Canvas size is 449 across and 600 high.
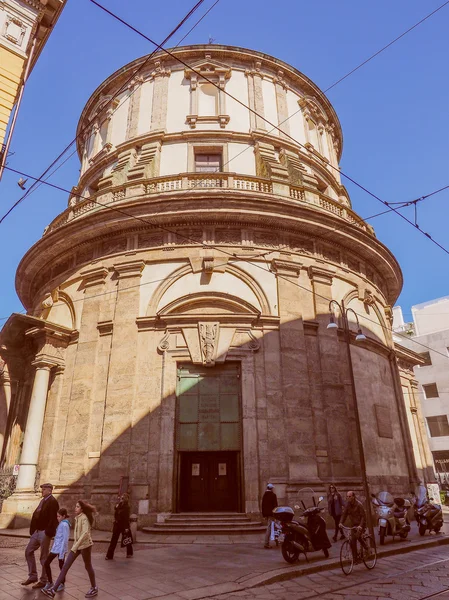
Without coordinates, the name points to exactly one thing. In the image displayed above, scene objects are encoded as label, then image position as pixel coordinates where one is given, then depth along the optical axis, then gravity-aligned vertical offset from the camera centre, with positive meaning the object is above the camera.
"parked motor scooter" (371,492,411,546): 11.28 -0.79
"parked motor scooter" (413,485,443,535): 12.77 -0.92
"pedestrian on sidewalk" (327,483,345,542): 11.85 -0.51
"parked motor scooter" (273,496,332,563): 8.45 -0.90
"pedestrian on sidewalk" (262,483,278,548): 10.77 -0.42
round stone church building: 13.47 +4.91
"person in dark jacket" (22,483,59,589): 6.79 -0.58
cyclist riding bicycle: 8.20 -0.60
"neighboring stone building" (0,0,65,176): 10.51 +10.70
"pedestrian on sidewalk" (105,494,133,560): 8.89 -0.70
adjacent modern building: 37.56 +8.52
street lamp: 10.86 +1.14
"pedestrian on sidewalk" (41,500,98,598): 6.26 -0.81
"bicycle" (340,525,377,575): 7.93 -1.23
